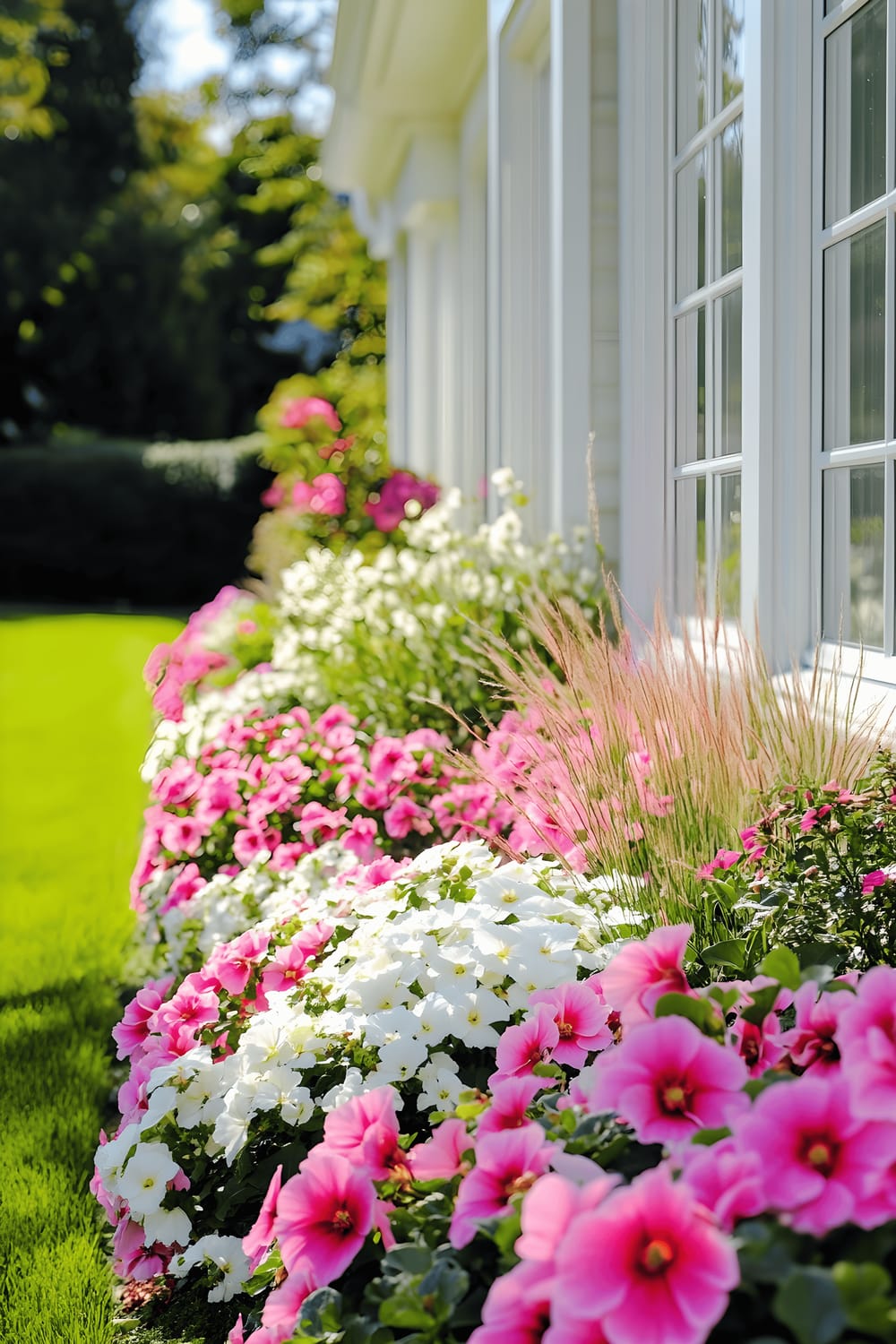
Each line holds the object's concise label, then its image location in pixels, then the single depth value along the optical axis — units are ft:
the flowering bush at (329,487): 23.68
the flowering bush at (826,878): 5.76
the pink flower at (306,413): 27.43
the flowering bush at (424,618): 12.64
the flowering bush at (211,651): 16.74
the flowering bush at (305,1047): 5.91
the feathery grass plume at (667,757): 6.71
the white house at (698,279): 8.27
